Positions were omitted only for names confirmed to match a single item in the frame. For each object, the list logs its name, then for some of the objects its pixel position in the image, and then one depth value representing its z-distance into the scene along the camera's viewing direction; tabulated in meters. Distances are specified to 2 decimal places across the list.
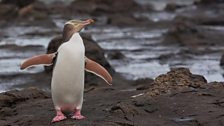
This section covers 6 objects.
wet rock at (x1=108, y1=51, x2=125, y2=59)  20.16
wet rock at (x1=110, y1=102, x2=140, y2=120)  7.95
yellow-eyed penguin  7.53
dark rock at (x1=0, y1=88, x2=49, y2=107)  9.37
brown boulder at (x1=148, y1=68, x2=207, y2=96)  9.47
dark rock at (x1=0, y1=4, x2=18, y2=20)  37.81
